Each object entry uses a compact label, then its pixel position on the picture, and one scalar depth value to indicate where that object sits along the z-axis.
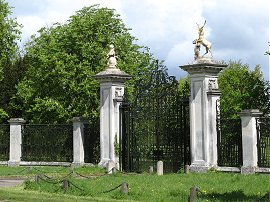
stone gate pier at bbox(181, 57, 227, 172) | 24.03
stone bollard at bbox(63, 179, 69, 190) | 18.51
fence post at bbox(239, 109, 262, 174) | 22.89
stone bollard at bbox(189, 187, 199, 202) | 14.64
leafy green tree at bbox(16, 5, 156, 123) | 42.38
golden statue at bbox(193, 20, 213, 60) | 24.96
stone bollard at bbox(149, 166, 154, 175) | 24.15
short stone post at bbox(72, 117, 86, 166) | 29.69
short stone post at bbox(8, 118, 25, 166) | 32.94
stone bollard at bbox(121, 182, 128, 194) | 16.97
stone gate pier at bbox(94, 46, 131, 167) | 27.25
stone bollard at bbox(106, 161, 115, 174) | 25.67
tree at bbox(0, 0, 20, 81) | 50.00
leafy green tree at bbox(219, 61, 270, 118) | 47.09
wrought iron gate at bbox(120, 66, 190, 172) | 25.44
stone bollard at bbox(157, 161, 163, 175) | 23.99
